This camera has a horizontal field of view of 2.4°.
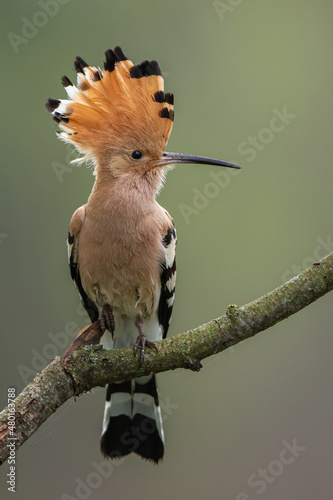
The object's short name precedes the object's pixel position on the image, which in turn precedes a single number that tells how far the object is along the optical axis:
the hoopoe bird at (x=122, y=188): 5.01
